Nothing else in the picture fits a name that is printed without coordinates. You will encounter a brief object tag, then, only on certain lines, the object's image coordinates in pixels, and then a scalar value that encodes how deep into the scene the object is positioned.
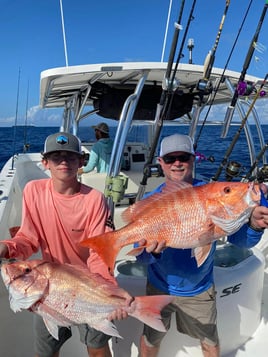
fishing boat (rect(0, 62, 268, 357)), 2.61
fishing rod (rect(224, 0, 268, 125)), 3.60
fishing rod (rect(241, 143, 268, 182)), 3.56
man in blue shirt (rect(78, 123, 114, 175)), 5.59
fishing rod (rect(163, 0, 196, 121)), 3.42
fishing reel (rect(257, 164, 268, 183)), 3.67
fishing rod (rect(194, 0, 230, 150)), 3.81
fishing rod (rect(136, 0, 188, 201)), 3.36
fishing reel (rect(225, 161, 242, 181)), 3.65
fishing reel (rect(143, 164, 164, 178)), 3.29
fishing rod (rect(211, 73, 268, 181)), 3.43
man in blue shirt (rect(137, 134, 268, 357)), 2.24
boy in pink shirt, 2.19
